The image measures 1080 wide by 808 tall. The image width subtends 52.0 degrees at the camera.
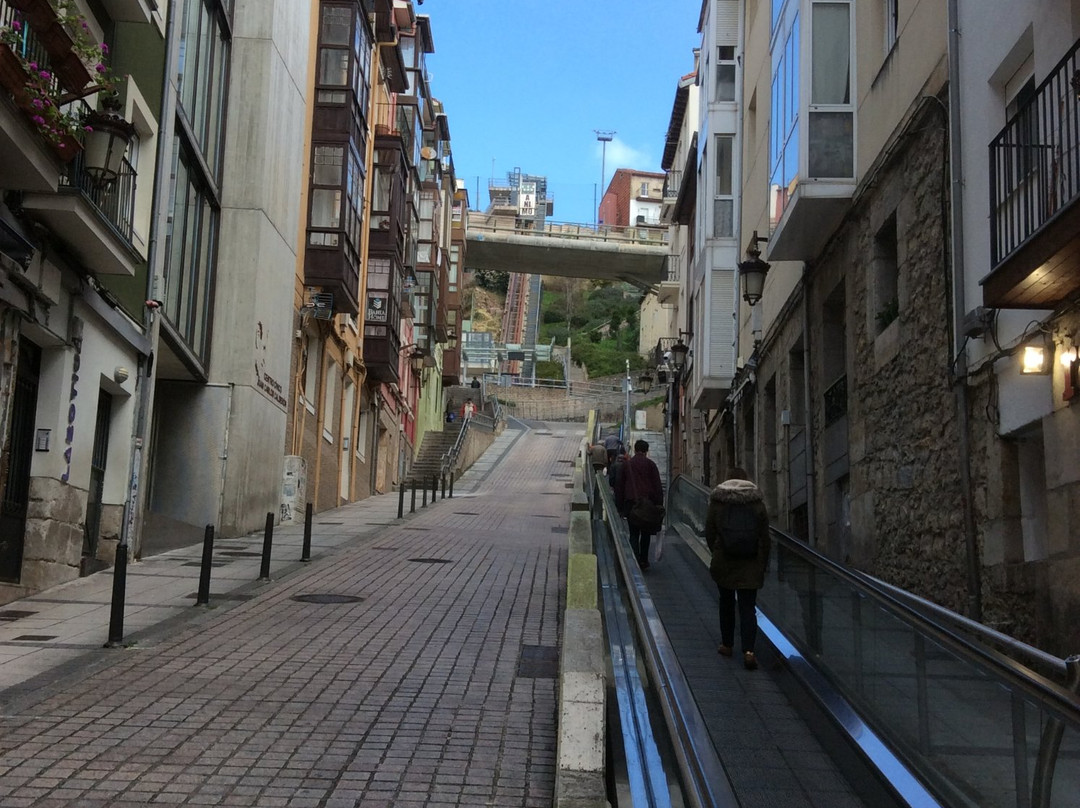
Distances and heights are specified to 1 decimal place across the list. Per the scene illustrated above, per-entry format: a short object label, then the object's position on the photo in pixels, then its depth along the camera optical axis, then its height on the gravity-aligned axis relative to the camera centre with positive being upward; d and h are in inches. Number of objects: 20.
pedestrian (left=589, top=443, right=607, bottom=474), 926.7 +44.2
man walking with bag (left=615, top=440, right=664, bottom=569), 541.0 +5.8
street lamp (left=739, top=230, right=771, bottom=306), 642.8 +139.2
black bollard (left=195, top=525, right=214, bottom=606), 417.7 -29.6
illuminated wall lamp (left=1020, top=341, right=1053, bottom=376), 313.0 +47.2
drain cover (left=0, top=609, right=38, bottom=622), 387.9 -44.6
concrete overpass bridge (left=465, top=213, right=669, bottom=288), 2261.3 +530.2
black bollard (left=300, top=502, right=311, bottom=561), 579.5 -20.5
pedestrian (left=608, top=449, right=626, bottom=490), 632.6 +27.6
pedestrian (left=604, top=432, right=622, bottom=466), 967.0 +56.7
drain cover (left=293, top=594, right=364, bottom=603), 448.2 -39.9
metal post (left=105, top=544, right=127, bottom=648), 339.3 -34.4
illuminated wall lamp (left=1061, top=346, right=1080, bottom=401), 295.4 +41.7
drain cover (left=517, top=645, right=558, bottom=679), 319.0 -46.5
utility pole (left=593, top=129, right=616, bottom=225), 4606.3 +1546.4
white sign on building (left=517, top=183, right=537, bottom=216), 4372.5 +1280.2
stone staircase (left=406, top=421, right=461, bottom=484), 1594.5 +82.9
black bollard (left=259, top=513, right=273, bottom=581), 494.2 -24.0
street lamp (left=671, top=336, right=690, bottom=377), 1186.6 +176.3
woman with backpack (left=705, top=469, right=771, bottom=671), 342.0 -11.1
